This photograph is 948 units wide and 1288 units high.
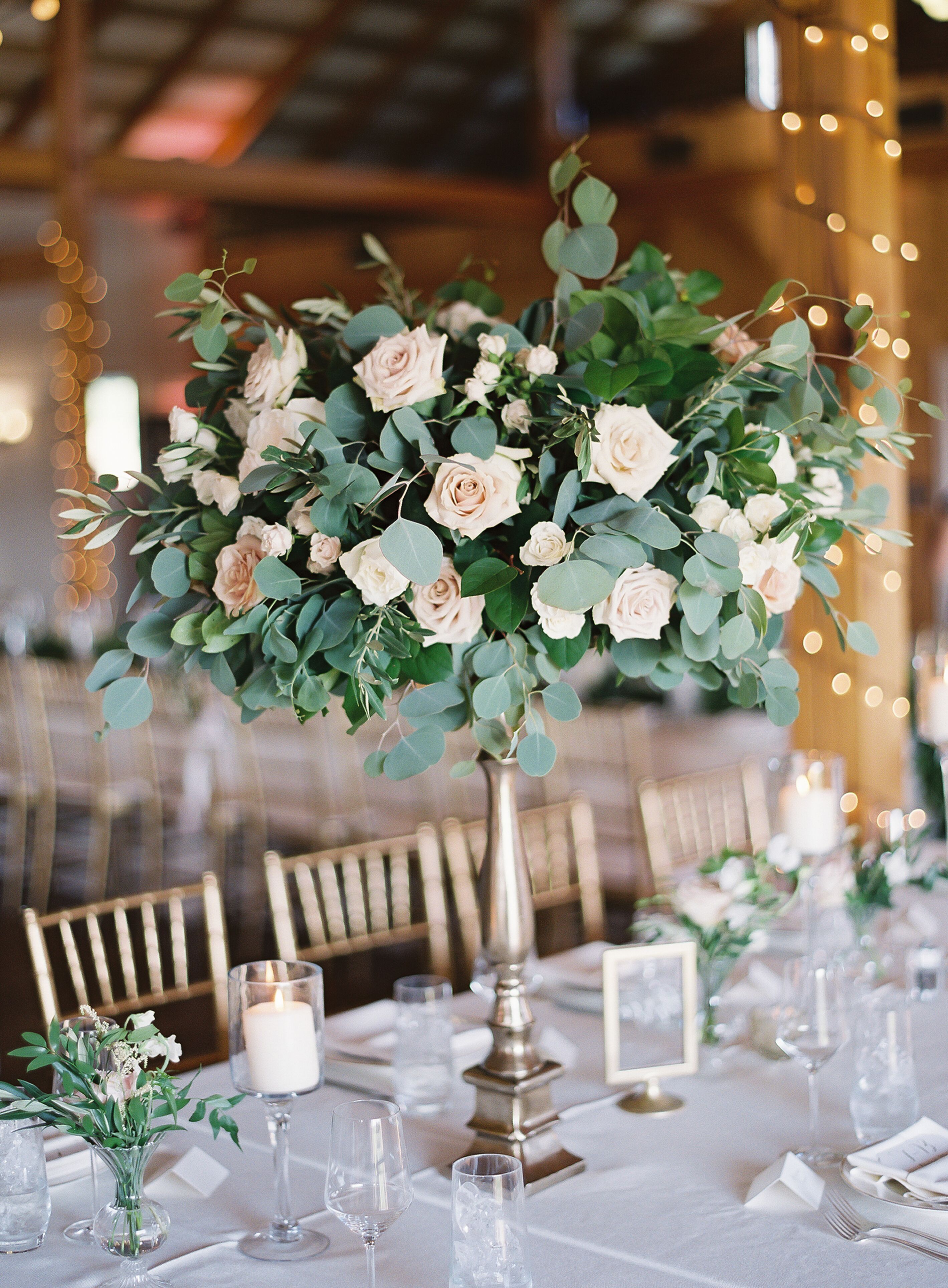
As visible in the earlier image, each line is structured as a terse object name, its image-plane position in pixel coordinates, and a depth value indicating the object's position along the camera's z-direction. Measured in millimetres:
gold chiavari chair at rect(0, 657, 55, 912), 5621
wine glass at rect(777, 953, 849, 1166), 1515
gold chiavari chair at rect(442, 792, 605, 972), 2732
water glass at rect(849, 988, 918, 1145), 1555
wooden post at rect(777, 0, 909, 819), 3223
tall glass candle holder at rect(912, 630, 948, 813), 2354
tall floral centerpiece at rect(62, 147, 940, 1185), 1312
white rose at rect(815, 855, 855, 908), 2061
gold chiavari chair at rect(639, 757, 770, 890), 2916
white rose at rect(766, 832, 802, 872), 2006
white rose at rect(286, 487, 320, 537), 1351
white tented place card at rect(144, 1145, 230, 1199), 1471
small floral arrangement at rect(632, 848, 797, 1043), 1847
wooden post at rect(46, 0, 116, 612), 7898
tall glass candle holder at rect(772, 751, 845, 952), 1988
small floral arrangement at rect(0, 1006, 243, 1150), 1240
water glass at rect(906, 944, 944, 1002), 2074
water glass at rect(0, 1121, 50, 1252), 1340
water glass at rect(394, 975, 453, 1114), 1729
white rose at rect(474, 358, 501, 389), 1340
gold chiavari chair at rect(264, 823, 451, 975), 2375
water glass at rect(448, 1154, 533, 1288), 1135
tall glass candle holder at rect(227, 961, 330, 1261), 1333
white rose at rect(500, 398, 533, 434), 1357
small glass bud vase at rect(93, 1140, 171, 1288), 1240
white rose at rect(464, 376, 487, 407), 1332
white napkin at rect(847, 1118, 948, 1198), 1383
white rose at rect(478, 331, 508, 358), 1335
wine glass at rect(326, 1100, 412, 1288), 1159
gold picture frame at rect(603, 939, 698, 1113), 1628
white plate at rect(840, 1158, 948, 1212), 1356
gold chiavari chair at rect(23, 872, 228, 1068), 1957
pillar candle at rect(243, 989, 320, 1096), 1332
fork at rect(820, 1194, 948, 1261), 1305
